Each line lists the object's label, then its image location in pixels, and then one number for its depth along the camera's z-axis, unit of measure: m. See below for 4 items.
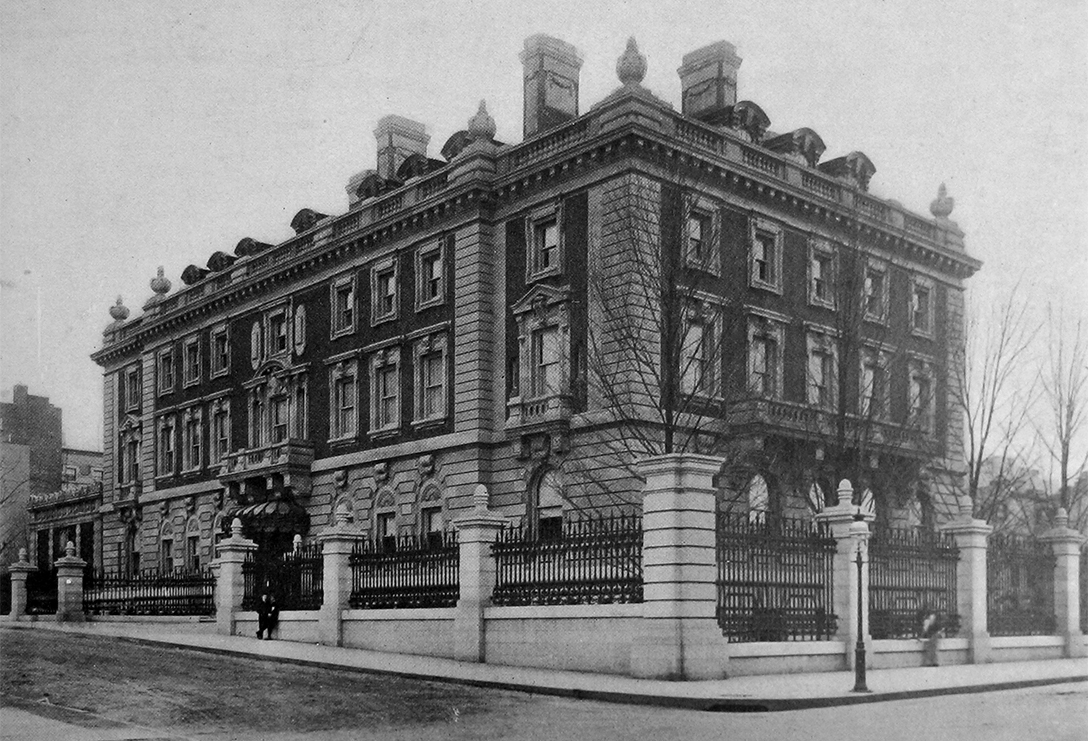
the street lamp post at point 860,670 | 17.12
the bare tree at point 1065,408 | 33.75
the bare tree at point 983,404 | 31.48
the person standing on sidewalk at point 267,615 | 28.28
